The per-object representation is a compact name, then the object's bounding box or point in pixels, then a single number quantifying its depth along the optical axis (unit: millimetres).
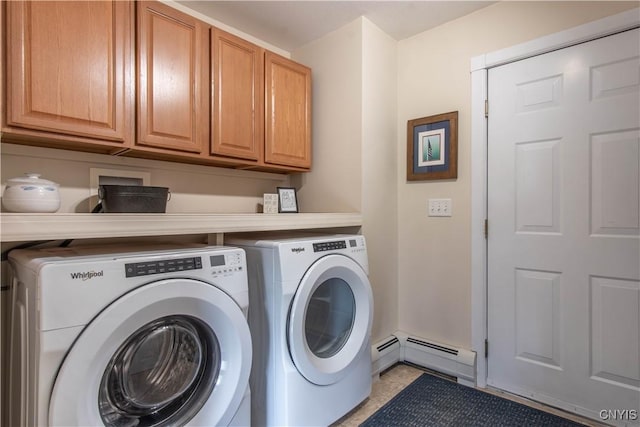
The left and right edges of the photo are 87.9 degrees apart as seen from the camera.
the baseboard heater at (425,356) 2028
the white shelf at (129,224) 983
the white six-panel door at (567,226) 1589
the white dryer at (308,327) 1428
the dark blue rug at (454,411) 1659
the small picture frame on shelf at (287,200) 2170
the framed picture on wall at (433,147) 2109
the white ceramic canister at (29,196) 1168
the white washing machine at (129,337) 877
